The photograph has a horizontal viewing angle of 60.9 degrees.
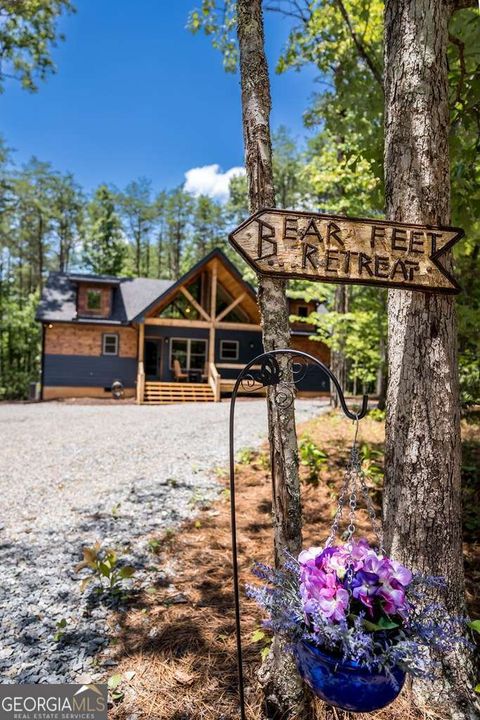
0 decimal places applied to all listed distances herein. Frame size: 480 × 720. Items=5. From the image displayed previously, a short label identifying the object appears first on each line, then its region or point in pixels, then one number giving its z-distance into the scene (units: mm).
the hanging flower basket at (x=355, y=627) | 1293
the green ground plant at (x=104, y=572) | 3170
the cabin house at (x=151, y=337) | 17188
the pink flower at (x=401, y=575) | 1363
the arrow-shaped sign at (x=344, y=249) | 1806
